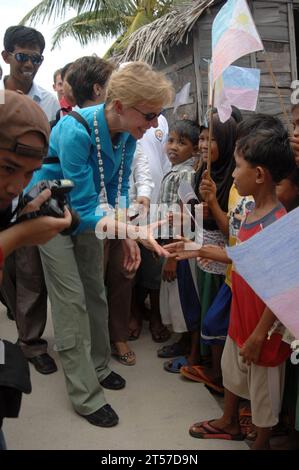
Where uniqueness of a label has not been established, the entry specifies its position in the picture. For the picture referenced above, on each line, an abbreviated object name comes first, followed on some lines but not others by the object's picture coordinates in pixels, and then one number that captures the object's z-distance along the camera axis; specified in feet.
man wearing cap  3.91
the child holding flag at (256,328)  6.64
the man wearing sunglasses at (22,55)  11.13
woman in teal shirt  7.54
